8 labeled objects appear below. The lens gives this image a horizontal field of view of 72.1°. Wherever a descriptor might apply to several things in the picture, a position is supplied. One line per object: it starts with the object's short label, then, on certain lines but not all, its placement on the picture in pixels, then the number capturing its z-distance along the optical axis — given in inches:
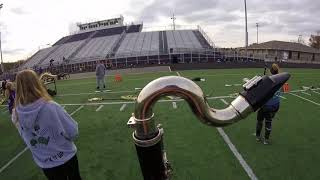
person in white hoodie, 81.6
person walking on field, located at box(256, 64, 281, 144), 195.9
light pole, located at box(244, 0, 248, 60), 1146.8
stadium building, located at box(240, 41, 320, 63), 1950.6
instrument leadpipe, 37.6
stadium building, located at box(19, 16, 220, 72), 1241.0
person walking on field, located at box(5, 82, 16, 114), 275.8
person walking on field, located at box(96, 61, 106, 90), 505.2
